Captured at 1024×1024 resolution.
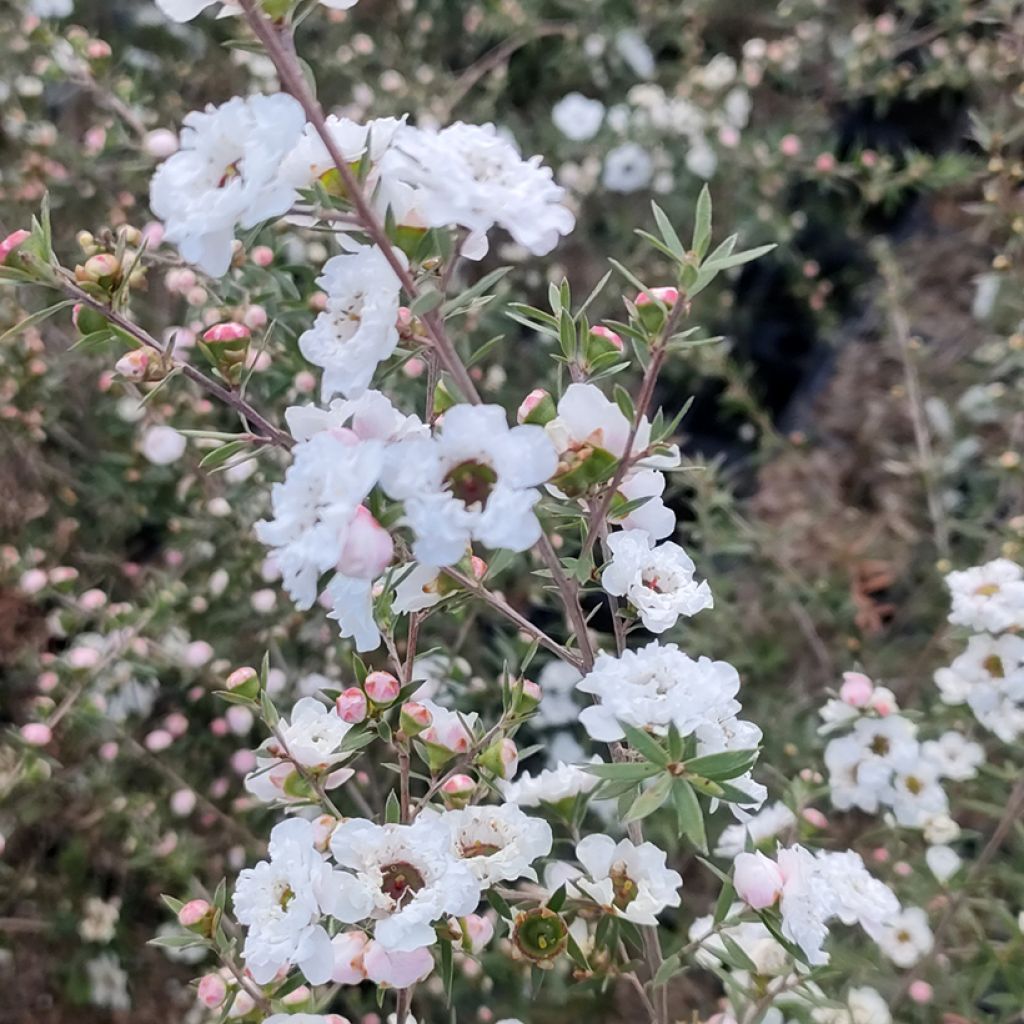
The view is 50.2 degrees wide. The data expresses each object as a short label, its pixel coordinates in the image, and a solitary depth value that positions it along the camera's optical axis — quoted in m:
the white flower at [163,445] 0.23
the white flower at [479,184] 0.10
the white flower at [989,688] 0.18
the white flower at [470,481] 0.09
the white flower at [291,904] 0.11
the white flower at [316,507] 0.09
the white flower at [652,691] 0.11
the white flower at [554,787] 0.14
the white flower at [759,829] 0.16
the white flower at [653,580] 0.12
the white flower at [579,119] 0.37
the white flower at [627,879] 0.13
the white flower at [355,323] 0.10
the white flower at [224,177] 0.09
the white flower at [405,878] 0.11
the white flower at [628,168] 0.36
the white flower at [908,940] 0.20
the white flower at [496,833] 0.12
